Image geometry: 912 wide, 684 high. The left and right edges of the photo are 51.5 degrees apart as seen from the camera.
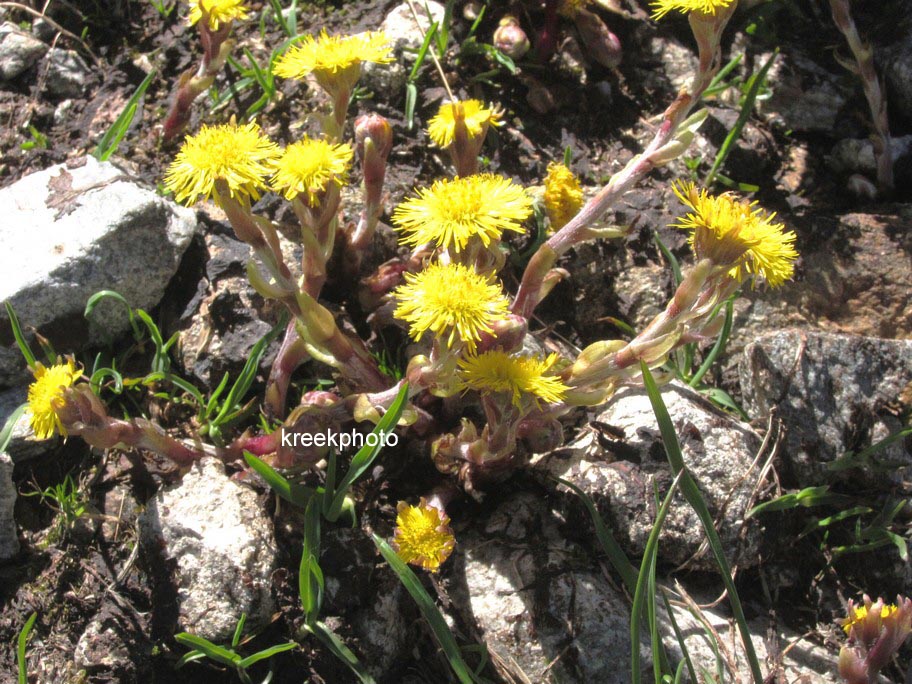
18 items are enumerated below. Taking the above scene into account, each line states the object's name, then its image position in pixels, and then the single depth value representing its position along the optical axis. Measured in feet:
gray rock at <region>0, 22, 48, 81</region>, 0.94
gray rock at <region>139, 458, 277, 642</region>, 0.65
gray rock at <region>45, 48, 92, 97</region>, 0.95
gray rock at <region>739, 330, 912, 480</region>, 0.74
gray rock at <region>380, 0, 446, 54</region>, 0.93
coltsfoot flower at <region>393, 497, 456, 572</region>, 0.66
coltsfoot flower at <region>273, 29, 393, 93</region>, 0.71
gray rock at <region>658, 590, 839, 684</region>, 0.67
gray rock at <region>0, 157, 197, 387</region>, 0.75
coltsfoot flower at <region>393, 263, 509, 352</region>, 0.59
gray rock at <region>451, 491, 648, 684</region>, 0.66
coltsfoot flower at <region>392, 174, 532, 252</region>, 0.62
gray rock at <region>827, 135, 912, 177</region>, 0.89
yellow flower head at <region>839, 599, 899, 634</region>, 0.61
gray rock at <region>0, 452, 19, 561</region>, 0.70
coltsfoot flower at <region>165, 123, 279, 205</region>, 0.61
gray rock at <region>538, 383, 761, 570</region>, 0.70
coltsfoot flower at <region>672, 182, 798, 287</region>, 0.63
